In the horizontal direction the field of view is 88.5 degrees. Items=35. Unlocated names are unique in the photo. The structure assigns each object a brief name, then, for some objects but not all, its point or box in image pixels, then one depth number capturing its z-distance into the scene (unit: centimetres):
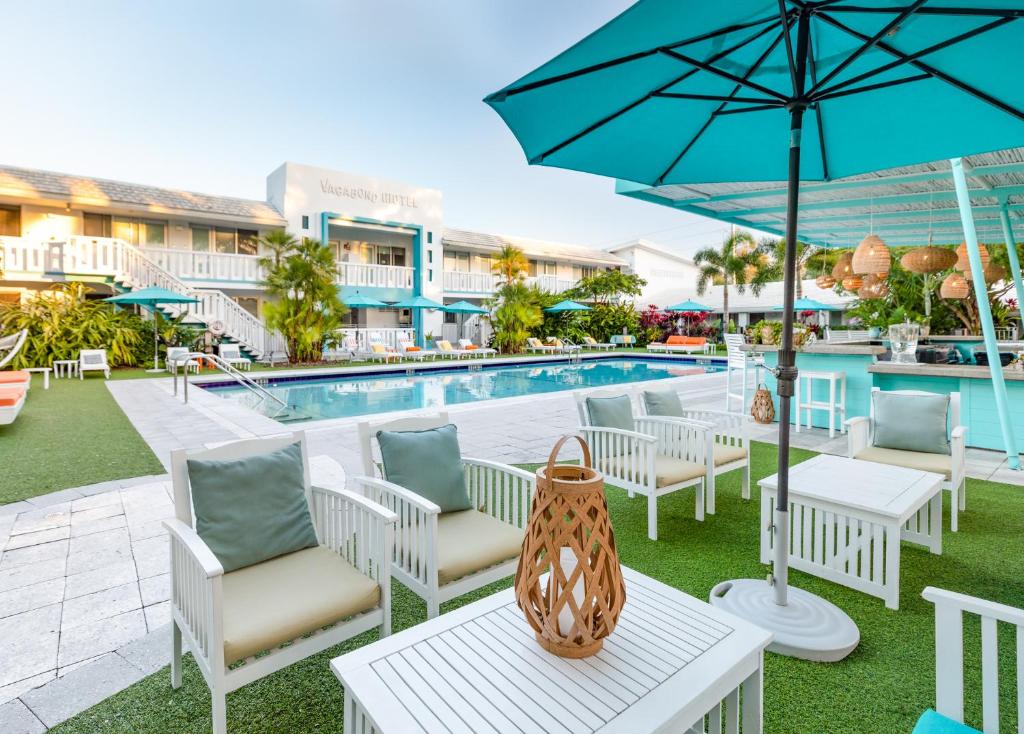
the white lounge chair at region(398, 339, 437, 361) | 1839
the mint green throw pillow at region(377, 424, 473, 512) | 273
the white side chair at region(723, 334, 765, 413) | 776
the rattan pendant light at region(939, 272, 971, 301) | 867
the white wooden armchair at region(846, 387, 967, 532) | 374
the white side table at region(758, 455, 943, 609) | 280
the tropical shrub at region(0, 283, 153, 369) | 1275
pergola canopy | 584
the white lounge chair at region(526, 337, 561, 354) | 2114
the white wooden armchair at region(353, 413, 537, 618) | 230
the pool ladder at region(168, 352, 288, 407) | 902
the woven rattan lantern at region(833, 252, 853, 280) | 835
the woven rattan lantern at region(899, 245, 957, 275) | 649
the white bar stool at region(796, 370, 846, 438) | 665
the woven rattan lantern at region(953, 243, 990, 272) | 754
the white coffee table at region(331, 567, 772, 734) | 129
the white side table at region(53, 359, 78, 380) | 1249
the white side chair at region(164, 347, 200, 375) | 1277
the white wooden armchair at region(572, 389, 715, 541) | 365
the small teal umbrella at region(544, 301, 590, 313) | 2212
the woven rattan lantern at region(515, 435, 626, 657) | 141
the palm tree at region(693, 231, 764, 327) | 2645
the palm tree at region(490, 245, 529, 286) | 2128
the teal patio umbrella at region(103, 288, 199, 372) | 1281
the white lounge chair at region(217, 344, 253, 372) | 1489
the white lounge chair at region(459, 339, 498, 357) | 2009
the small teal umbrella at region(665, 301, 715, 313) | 2458
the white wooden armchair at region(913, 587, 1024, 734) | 134
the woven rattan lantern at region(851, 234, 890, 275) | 644
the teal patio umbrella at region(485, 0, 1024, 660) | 217
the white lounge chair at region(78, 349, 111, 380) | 1211
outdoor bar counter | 587
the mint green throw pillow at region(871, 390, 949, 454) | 407
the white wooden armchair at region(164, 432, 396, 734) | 174
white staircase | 1384
